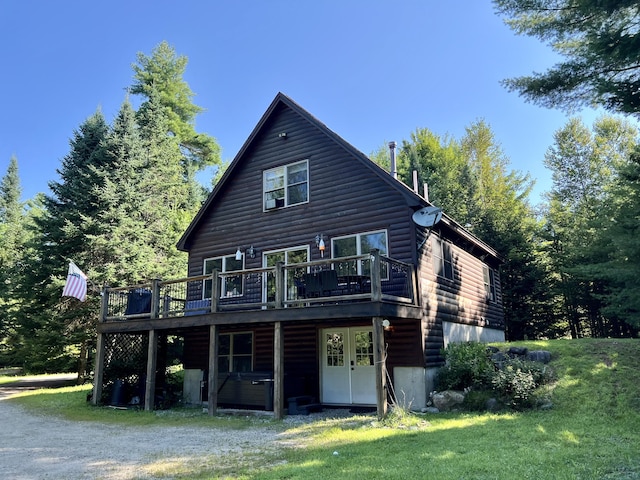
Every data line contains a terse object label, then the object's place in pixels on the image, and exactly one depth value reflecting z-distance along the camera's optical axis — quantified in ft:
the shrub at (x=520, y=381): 33.12
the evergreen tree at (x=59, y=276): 71.00
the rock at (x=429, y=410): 36.09
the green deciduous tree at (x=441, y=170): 96.48
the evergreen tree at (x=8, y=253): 94.79
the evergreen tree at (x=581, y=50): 34.12
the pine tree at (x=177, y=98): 114.32
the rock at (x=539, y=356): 39.50
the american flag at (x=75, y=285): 44.50
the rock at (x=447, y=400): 35.88
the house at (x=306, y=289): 38.42
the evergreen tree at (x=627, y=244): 42.01
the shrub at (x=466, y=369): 36.76
